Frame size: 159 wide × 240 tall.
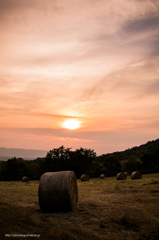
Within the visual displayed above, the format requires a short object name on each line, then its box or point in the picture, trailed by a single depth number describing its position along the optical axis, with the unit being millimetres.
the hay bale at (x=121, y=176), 33256
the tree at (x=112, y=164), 64325
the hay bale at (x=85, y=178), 36188
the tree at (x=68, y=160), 58906
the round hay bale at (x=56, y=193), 9922
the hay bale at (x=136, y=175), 31875
